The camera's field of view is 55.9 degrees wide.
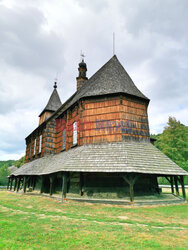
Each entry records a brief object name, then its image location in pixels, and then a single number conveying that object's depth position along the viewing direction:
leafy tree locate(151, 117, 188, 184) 32.95
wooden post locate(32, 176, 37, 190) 23.00
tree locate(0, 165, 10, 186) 53.99
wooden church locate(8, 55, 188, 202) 12.53
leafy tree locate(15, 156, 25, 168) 63.46
